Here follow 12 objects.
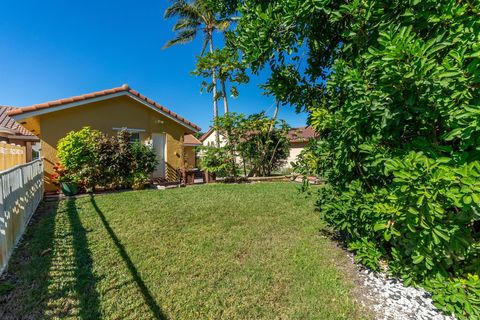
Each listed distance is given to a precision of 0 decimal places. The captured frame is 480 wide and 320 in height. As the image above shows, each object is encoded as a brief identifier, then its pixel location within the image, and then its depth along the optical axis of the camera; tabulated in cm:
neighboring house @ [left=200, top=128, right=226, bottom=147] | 3869
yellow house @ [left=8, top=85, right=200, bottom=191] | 1075
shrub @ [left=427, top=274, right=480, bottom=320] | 229
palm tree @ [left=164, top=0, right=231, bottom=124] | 1927
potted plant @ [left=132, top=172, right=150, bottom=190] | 1133
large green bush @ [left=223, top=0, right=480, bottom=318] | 199
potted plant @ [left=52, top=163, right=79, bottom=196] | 988
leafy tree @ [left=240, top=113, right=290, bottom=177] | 1539
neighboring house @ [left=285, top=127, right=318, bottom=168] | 2752
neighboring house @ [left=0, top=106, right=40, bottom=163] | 1309
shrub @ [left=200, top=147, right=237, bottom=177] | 1432
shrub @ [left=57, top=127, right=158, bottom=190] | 1016
